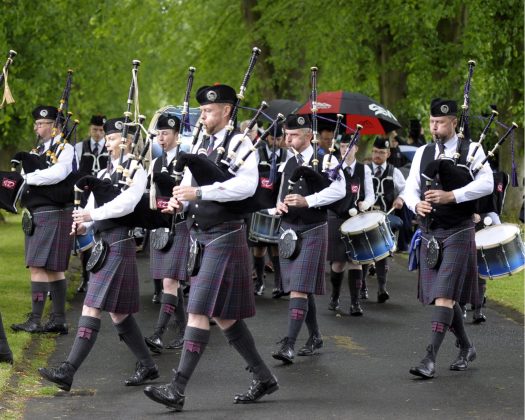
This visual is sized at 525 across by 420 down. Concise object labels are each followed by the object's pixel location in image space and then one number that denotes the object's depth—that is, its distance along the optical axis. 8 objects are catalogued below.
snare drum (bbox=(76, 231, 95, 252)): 12.74
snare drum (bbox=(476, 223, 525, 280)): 10.69
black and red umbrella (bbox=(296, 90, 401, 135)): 14.22
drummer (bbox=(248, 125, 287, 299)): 13.63
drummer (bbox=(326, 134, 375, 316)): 11.87
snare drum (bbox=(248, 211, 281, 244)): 13.73
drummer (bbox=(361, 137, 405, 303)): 14.11
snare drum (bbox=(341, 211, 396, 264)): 11.70
